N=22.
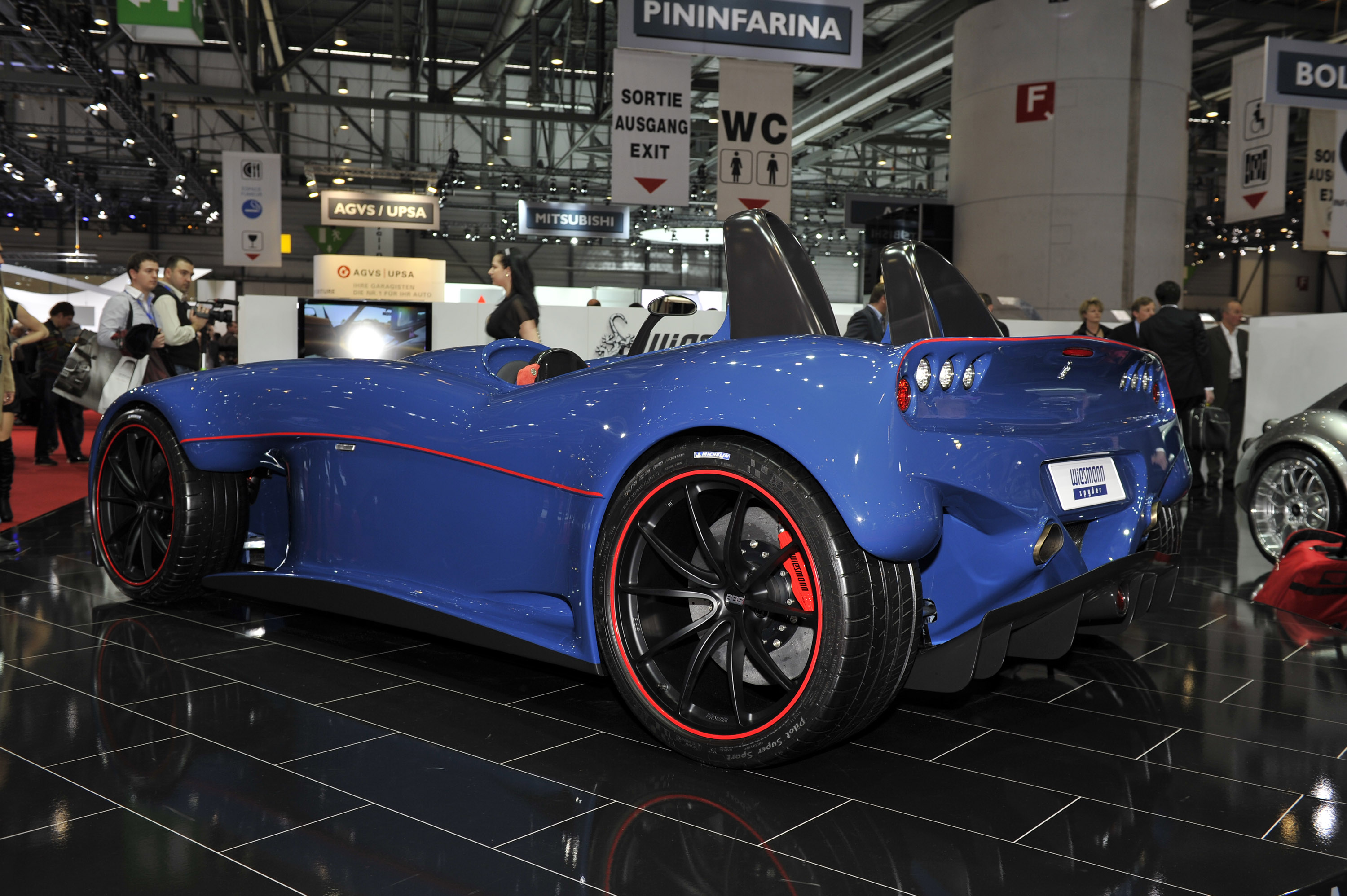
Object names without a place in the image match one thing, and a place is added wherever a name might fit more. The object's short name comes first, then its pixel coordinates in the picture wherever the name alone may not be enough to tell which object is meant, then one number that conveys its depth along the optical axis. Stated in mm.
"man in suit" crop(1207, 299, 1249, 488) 9539
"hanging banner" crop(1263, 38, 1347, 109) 10594
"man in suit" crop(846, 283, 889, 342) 6211
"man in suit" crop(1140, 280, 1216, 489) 8188
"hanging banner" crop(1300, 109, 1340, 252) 14328
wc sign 10023
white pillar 13414
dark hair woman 6805
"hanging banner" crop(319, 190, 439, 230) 20266
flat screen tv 8102
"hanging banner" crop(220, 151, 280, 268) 15469
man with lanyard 6418
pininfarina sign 8227
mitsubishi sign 24359
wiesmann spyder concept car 2242
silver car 5461
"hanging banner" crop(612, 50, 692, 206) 9789
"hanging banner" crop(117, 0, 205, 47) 8914
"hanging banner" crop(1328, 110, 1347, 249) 14000
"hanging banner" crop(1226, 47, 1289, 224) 12758
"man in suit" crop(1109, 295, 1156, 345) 8867
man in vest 6602
